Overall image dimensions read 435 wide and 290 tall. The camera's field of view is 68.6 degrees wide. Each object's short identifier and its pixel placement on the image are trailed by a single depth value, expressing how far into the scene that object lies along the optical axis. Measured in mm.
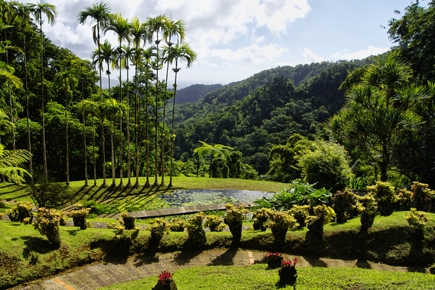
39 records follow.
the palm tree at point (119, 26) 18422
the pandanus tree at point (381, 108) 13188
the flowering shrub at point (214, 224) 10602
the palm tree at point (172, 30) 19453
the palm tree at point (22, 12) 16041
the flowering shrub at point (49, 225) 7934
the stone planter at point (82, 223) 9398
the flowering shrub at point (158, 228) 8992
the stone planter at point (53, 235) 7977
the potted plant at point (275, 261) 7996
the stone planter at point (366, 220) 9391
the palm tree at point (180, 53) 19750
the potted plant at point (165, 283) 6125
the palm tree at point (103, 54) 18641
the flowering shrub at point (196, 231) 9203
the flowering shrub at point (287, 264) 6750
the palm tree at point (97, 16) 17734
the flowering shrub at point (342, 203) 10430
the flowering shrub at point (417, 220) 8883
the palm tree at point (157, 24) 19109
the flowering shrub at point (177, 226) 10602
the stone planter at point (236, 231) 9391
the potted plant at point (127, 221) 9672
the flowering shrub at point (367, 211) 9312
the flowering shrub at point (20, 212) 9680
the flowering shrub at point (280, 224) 9047
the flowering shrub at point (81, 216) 9398
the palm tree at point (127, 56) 19234
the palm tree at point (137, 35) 18938
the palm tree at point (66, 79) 18562
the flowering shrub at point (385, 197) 10617
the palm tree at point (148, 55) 20219
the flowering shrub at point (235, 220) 9344
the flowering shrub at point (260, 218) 10406
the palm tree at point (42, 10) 16234
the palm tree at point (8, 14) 15227
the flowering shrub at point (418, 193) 11211
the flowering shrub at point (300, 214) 10306
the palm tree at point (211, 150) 26469
